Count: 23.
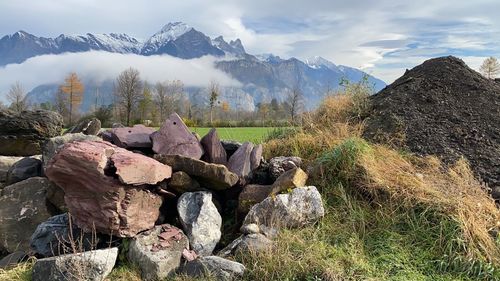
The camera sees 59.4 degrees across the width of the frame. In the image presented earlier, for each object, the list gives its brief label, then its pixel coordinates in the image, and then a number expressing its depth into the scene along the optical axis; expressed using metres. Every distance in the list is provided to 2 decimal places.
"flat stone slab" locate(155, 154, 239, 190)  5.48
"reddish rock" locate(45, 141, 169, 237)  4.82
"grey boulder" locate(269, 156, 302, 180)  6.19
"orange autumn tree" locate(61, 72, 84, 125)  62.44
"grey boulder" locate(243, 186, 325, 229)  5.12
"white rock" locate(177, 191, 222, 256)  5.05
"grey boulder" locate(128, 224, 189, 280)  4.49
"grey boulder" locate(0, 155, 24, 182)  9.87
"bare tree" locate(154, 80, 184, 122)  57.08
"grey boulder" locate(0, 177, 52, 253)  7.16
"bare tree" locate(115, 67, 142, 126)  45.67
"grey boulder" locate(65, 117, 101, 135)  10.41
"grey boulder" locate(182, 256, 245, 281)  4.24
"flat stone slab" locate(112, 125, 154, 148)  6.46
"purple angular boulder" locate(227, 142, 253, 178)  6.11
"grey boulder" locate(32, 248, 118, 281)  4.32
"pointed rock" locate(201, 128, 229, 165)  6.38
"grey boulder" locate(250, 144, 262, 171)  6.37
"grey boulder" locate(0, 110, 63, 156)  12.73
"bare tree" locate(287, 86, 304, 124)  59.34
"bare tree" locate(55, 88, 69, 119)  53.69
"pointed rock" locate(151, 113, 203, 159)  6.21
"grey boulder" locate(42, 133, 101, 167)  8.02
